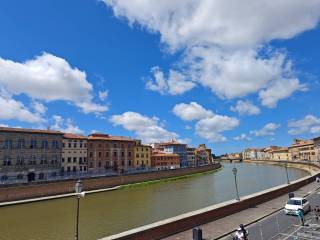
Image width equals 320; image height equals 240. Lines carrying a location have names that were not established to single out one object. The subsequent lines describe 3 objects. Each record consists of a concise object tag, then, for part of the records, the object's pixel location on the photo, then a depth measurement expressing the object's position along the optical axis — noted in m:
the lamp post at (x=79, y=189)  13.84
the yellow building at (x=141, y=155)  85.56
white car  19.95
